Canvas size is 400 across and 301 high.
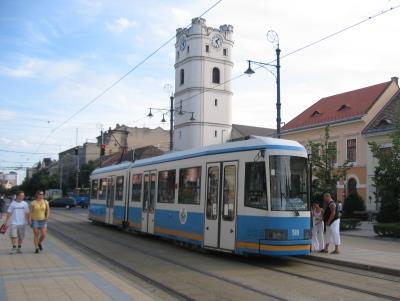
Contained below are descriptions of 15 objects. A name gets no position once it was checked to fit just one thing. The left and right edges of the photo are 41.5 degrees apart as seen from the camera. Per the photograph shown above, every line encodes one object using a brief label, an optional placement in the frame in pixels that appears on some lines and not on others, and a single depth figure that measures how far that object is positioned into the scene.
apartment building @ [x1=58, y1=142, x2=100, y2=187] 113.31
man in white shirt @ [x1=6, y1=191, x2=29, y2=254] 14.41
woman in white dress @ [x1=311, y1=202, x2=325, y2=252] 16.20
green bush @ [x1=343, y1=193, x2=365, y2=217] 39.31
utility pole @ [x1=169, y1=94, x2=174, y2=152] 33.51
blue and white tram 13.29
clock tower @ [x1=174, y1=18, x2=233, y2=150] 79.69
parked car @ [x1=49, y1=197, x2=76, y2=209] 66.50
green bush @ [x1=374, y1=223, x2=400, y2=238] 22.42
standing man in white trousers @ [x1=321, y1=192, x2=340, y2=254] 15.62
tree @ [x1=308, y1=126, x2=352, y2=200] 28.17
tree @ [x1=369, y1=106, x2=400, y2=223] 24.77
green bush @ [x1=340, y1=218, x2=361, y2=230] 27.70
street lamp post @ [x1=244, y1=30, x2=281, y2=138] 21.66
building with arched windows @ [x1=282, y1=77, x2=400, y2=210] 43.44
